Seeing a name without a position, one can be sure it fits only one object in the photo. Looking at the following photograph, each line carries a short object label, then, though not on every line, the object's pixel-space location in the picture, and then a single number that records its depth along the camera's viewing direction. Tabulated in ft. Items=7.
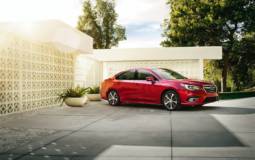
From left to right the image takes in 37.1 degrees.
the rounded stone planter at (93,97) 60.23
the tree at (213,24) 109.50
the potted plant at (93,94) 60.34
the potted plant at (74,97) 48.06
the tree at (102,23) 174.10
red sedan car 41.16
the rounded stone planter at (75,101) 48.01
